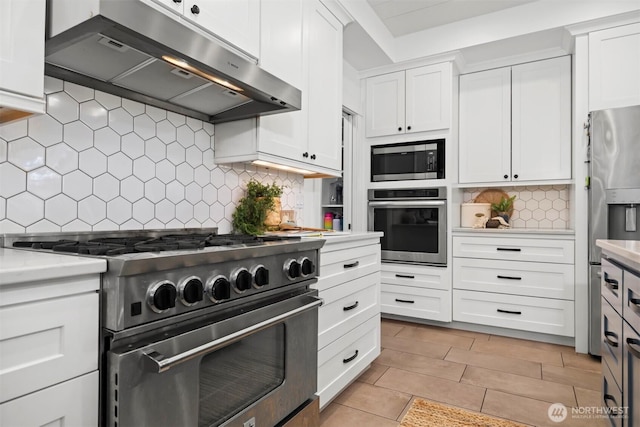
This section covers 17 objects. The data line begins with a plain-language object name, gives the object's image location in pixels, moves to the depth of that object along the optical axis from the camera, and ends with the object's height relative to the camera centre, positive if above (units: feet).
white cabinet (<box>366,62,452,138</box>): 11.25 +3.71
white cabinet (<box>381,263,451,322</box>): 11.05 -2.26
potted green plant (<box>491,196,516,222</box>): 11.58 +0.38
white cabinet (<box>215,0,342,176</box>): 6.39 +2.52
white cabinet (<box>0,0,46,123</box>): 3.24 +1.42
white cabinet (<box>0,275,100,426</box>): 2.40 -0.98
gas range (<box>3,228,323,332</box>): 2.90 -0.54
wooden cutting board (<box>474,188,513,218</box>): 12.17 +0.77
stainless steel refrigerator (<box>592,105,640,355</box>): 8.44 +0.86
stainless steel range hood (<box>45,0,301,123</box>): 3.56 +1.81
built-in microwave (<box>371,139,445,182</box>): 11.27 +1.81
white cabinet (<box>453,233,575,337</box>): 9.77 -1.76
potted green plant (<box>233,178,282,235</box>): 6.95 +0.11
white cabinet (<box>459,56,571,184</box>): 10.76 +2.95
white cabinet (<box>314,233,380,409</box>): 5.98 -1.71
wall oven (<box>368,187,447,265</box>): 11.10 -0.15
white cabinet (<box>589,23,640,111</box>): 8.98 +3.80
